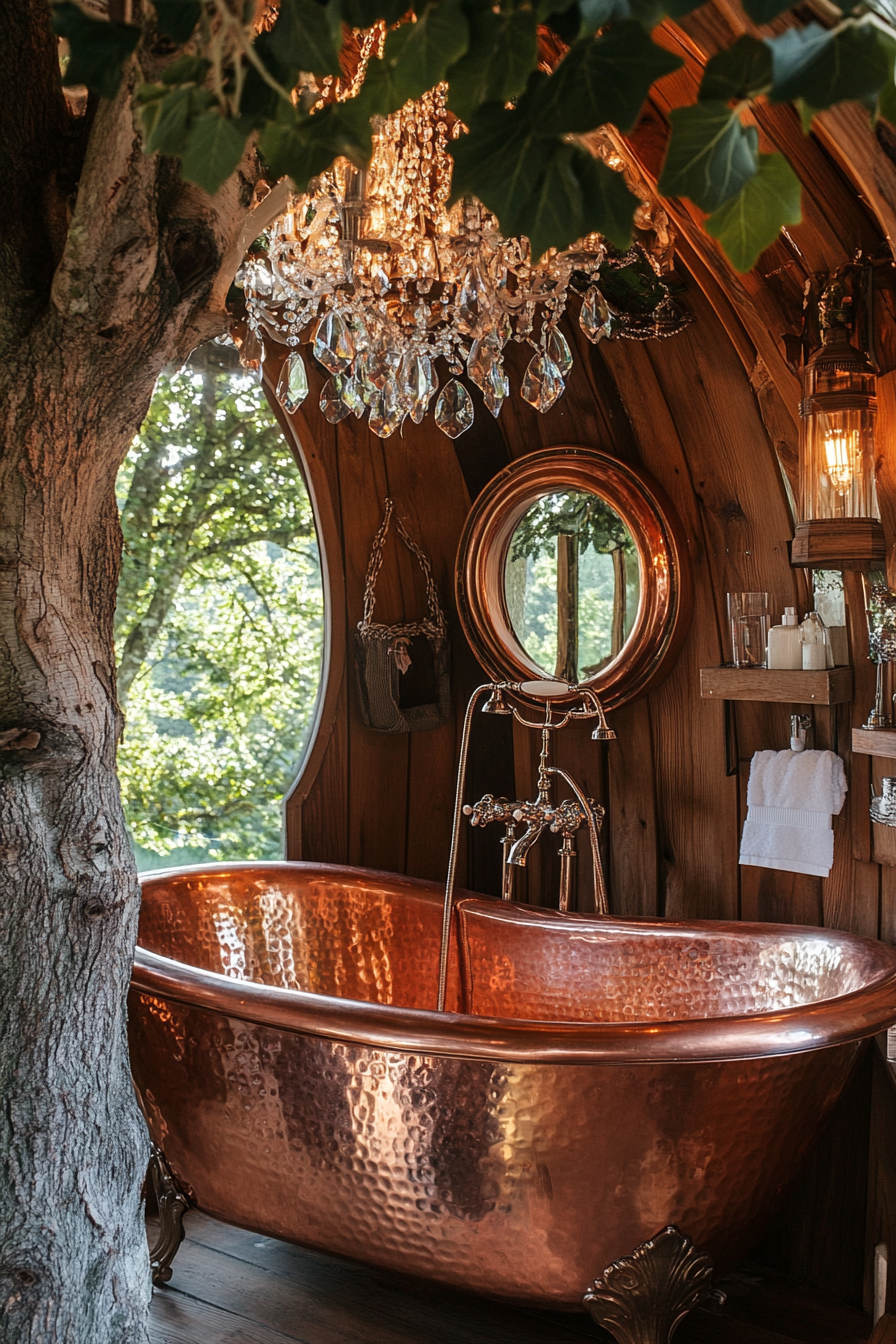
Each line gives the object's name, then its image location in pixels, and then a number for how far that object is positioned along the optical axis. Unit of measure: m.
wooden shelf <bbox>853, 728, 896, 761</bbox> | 2.07
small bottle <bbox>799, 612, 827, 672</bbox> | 2.36
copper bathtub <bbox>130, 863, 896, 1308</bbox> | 1.75
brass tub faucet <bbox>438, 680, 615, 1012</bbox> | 2.55
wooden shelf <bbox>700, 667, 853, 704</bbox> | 2.31
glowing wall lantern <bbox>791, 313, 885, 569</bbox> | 2.05
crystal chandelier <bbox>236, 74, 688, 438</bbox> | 2.07
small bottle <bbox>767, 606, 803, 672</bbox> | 2.39
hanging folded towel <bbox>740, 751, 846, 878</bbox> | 2.39
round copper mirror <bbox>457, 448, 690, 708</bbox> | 2.68
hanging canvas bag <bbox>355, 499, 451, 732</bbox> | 3.01
